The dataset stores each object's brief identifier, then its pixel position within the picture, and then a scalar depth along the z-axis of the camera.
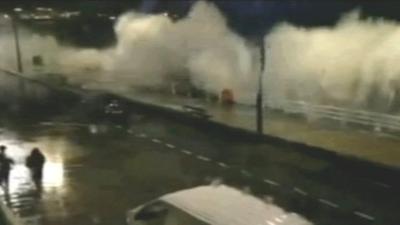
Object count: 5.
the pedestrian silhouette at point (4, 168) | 16.33
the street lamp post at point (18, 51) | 48.56
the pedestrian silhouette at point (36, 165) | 16.78
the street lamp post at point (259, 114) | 22.48
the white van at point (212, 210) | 9.09
